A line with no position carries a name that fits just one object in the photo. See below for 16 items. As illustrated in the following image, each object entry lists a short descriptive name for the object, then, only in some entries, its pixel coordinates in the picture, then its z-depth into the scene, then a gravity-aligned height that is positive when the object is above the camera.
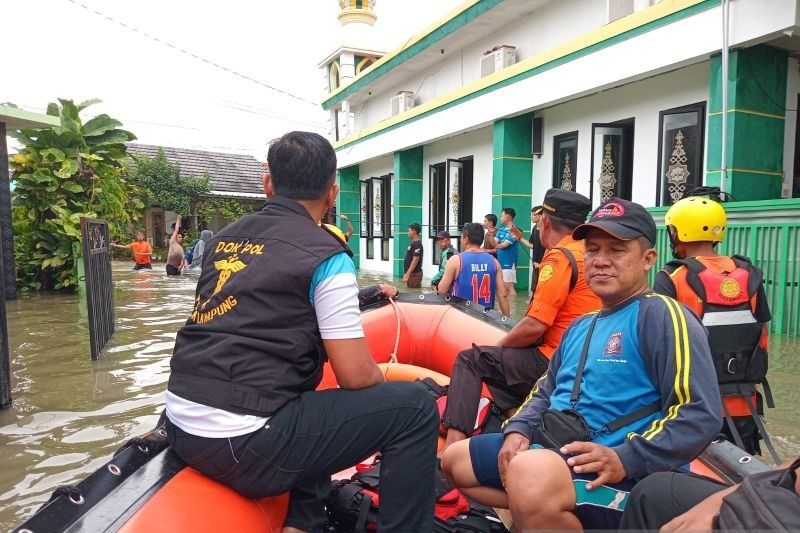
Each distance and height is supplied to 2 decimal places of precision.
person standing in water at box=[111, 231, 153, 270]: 14.68 -0.53
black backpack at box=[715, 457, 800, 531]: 1.00 -0.53
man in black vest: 1.48 -0.41
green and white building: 5.71 +1.85
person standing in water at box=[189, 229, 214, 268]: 13.45 -0.42
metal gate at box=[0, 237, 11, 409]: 3.82 -0.98
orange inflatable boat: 1.34 -0.72
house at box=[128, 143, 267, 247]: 21.17 +2.53
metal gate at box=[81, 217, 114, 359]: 5.17 -0.51
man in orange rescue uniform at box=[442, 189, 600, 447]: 2.39 -0.48
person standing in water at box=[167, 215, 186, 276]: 13.29 -0.61
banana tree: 9.80 +0.86
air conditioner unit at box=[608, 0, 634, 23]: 7.50 +3.20
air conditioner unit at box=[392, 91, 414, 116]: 13.62 +3.43
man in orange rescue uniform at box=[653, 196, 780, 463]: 2.22 -0.36
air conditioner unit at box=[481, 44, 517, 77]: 9.79 +3.29
